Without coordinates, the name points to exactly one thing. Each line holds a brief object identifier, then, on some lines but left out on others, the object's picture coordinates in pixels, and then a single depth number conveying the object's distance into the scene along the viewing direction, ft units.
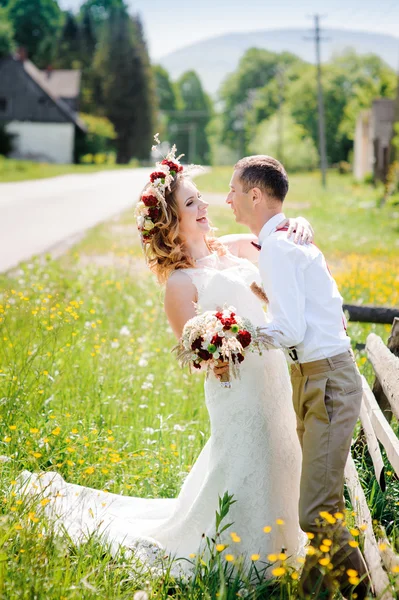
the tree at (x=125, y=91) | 269.64
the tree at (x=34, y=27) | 285.43
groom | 10.81
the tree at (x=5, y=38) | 215.92
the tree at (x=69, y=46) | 284.61
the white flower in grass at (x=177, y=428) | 16.47
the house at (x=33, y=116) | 197.47
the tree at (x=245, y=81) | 387.55
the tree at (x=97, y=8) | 342.64
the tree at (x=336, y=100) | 245.65
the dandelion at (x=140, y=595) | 9.68
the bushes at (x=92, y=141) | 207.82
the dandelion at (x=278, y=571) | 8.80
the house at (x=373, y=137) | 135.18
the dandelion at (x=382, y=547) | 9.74
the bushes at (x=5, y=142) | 182.29
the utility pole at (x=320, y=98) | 147.23
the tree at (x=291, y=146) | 241.76
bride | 12.30
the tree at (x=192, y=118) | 404.88
